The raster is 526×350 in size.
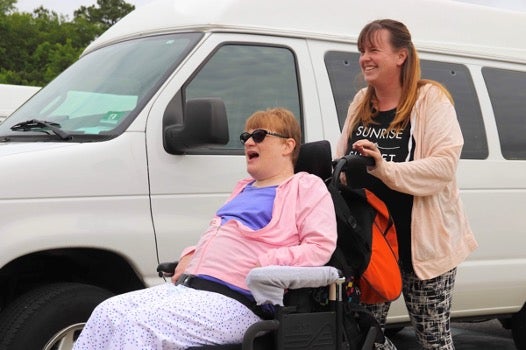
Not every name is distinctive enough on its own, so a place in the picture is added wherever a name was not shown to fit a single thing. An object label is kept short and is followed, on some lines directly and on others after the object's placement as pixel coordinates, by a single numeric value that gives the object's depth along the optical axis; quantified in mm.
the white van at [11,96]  10094
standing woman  3721
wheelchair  3183
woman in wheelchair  3082
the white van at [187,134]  4305
